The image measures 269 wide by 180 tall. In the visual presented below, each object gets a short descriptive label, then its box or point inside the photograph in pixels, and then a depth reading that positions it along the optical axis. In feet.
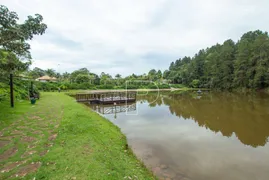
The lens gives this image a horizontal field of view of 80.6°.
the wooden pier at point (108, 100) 71.52
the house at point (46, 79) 161.27
